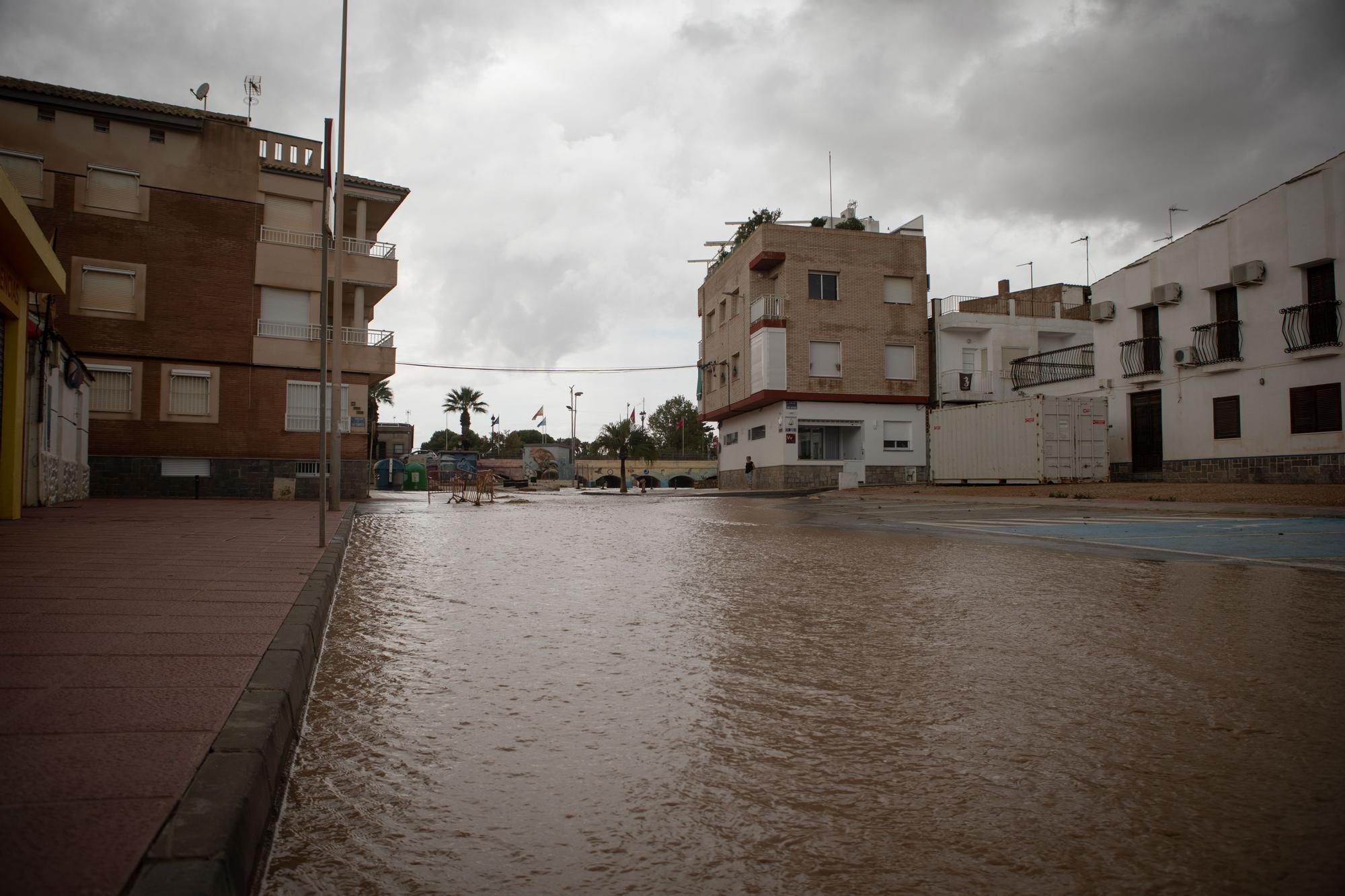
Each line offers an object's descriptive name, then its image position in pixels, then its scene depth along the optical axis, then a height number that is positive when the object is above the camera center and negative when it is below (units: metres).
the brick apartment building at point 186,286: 22.72 +5.38
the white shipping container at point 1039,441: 25.44 +0.99
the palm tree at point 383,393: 68.79 +7.08
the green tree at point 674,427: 93.00 +5.35
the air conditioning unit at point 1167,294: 25.17 +5.29
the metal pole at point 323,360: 8.81 +1.31
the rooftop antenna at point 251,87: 28.88 +13.20
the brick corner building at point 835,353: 35.75 +5.18
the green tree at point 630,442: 83.50 +3.53
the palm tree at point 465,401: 90.94 +8.10
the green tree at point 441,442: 121.16 +5.18
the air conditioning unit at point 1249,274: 22.58 +5.27
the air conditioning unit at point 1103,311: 27.94 +5.31
